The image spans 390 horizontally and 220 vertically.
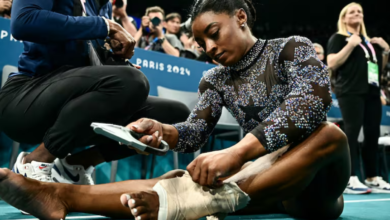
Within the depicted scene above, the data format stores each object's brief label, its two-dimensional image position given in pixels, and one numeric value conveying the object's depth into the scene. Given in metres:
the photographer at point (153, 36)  2.69
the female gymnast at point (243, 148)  0.80
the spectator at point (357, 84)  2.34
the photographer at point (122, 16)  2.36
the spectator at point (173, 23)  3.16
